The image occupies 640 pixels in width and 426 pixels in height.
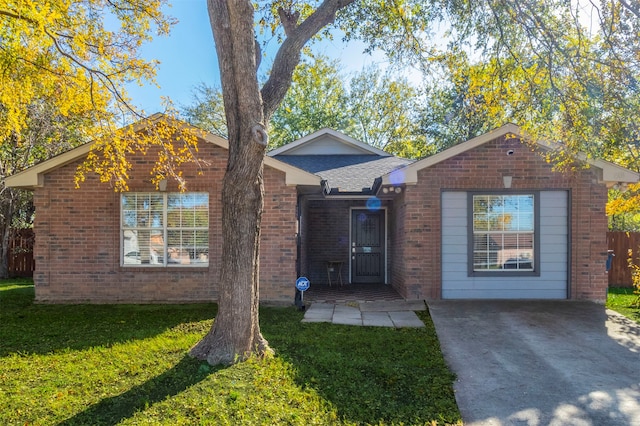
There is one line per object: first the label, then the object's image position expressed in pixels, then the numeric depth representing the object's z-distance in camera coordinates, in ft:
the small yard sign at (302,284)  26.73
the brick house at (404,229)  28.55
